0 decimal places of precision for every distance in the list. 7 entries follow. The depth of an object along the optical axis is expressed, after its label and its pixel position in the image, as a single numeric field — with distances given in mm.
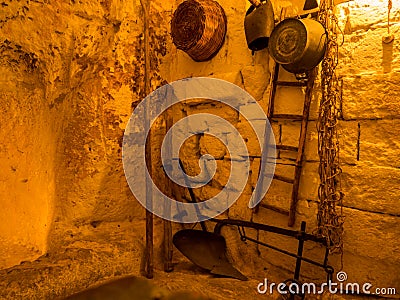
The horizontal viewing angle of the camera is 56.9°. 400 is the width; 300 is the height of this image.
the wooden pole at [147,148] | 2344
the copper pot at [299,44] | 1745
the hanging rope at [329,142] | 1828
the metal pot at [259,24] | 2016
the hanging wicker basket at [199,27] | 2283
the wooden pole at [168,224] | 2389
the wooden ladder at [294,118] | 1952
